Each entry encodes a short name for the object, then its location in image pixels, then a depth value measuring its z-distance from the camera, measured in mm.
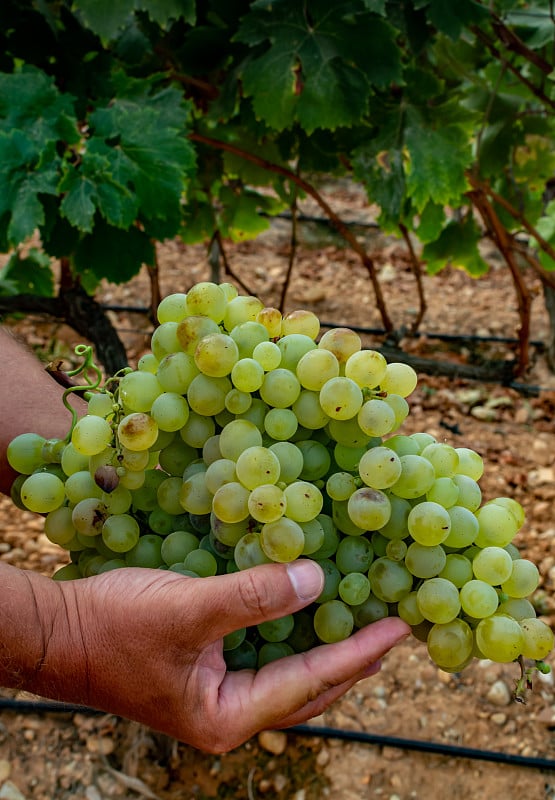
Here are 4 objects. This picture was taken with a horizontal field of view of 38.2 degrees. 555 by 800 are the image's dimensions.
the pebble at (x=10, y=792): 1519
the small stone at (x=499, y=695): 1730
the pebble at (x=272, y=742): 1629
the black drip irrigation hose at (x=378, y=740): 1595
